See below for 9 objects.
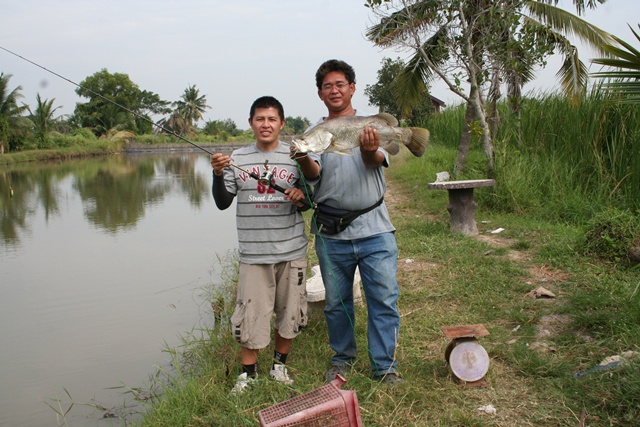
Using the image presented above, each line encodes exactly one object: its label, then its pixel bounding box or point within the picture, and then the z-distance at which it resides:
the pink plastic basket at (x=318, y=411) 2.12
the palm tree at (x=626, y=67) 2.99
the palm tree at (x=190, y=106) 65.06
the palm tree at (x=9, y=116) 34.59
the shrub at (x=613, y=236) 4.99
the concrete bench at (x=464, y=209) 6.84
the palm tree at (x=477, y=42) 8.39
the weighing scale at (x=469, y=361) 3.09
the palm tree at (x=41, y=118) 40.89
